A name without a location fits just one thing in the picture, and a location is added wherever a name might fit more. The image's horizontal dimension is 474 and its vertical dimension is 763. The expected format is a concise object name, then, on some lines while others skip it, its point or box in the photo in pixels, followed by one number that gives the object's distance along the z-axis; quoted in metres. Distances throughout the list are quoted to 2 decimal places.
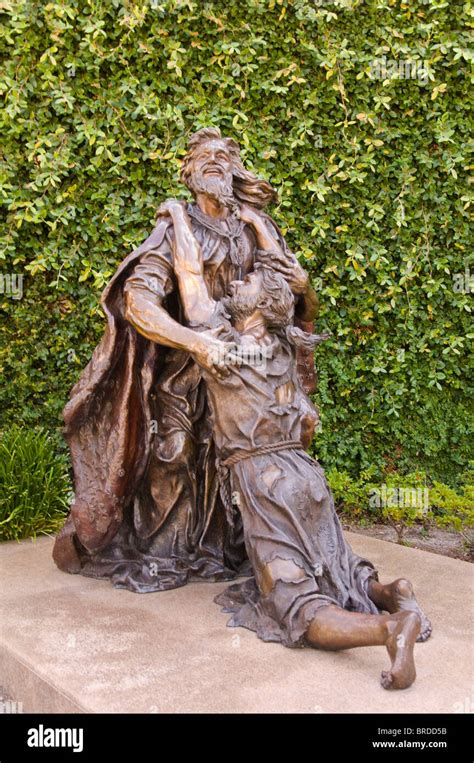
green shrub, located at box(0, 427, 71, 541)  4.65
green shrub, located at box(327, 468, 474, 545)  5.60
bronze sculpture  3.02
